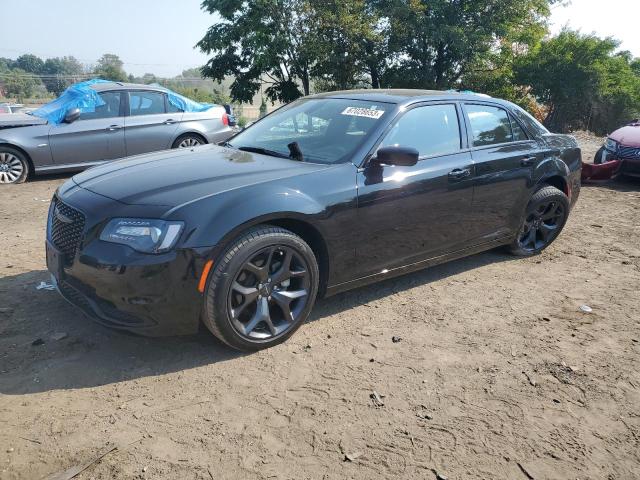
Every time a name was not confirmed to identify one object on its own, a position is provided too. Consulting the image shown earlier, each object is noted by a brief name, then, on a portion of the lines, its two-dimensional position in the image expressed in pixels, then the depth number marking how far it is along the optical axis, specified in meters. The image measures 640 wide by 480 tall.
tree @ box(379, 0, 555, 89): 21.34
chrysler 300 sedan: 2.95
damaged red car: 8.73
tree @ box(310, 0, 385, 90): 20.27
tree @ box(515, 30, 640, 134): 20.06
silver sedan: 8.07
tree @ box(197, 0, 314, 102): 20.77
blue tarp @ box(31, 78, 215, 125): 8.27
